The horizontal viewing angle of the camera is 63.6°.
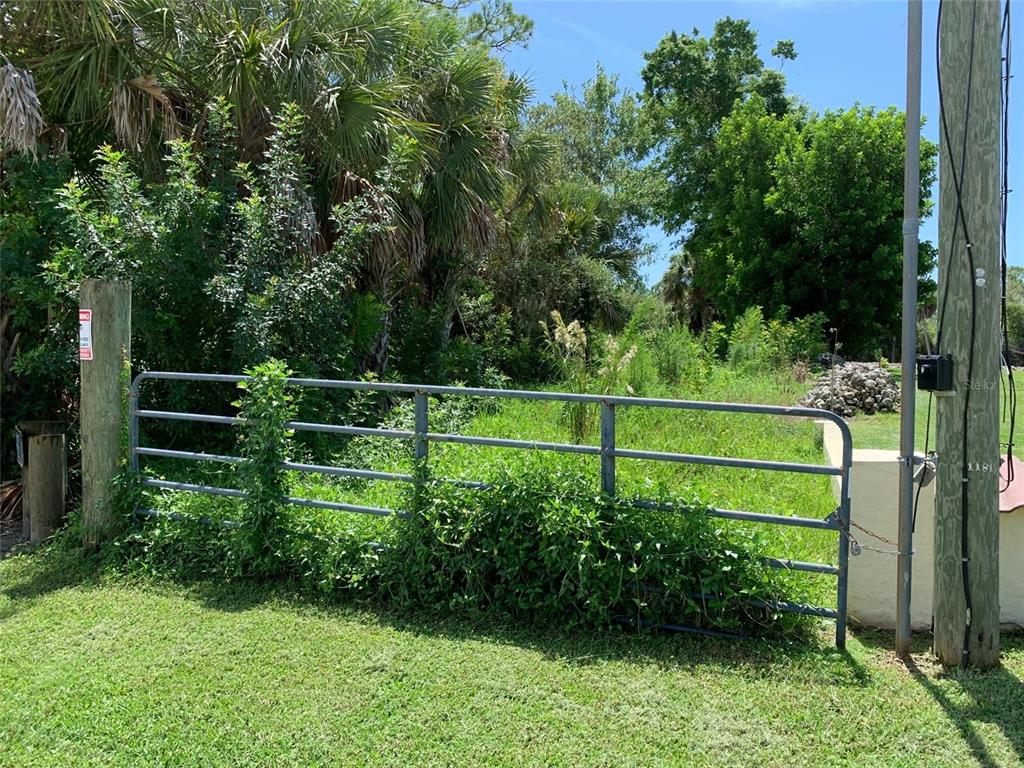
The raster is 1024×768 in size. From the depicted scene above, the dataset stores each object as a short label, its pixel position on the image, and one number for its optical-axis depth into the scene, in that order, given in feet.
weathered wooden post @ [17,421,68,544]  21.49
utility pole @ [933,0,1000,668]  13.16
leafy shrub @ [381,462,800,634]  14.56
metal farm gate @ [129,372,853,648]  13.89
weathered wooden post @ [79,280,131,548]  19.65
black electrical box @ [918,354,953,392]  13.26
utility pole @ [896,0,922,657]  13.38
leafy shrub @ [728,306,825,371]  51.03
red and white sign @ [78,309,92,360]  19.60
